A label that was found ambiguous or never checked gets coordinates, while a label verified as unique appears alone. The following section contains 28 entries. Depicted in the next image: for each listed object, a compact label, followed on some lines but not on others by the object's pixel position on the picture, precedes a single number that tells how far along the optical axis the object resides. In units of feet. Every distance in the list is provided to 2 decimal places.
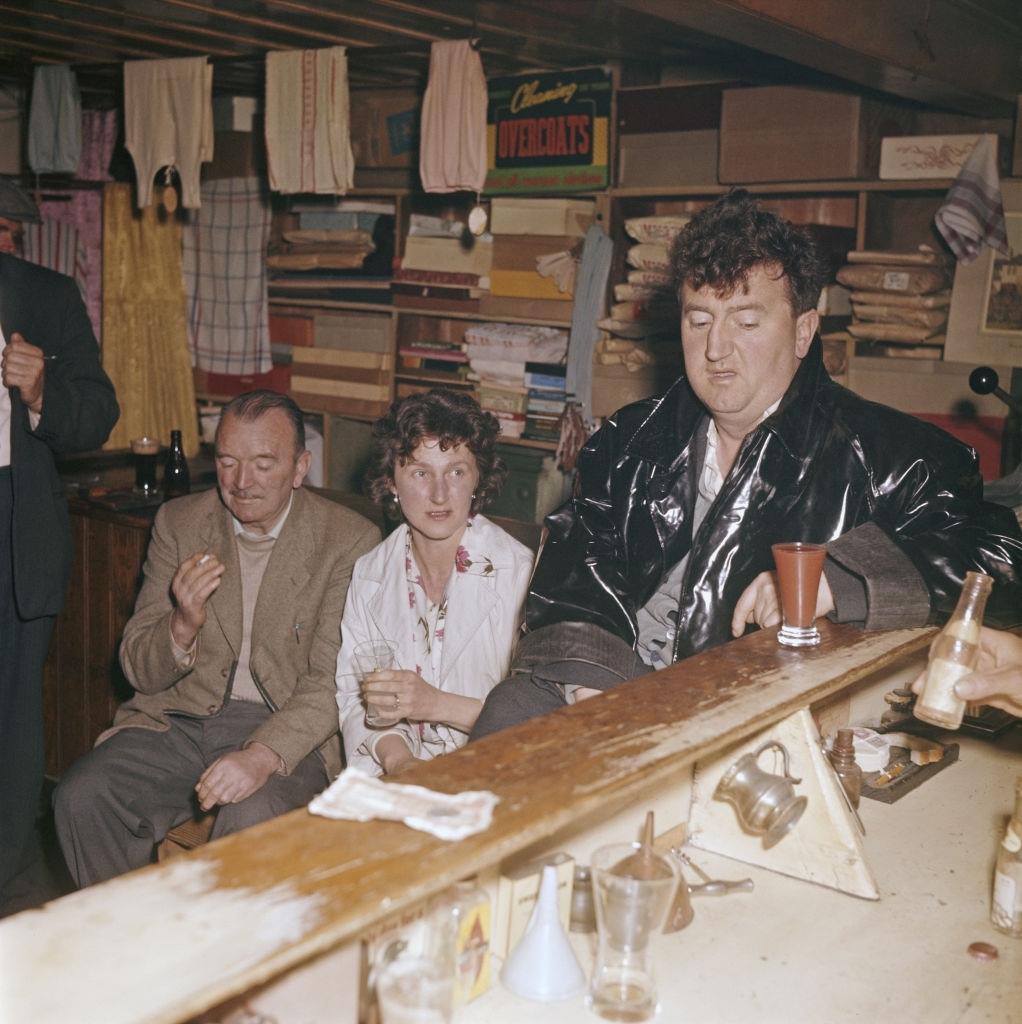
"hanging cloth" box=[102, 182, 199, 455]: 23.48
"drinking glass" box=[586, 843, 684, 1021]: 4.67
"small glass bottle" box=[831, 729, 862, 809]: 6.82
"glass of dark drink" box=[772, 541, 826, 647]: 6.23
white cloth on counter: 3.88
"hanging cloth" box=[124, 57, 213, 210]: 18.12
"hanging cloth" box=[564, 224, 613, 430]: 18.28
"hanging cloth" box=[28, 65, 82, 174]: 20.42
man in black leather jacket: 7.16
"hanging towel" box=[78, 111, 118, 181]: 23.39
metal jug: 5.78
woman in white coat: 9.63
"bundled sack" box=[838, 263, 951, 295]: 15.25
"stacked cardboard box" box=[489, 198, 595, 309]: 18.66
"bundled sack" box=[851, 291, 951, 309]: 15.31
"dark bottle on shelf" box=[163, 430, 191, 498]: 14.75
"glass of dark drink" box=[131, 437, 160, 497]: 15.07
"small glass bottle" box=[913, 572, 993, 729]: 5.54
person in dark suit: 11.05
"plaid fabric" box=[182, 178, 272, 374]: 23.20
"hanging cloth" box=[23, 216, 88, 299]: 23.11
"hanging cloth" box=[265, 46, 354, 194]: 17.01
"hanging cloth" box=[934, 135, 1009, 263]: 14.55
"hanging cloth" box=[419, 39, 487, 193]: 16.55
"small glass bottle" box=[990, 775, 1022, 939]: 5.57
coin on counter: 5.35
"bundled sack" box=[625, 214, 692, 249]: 16.89
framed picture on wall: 14.74
